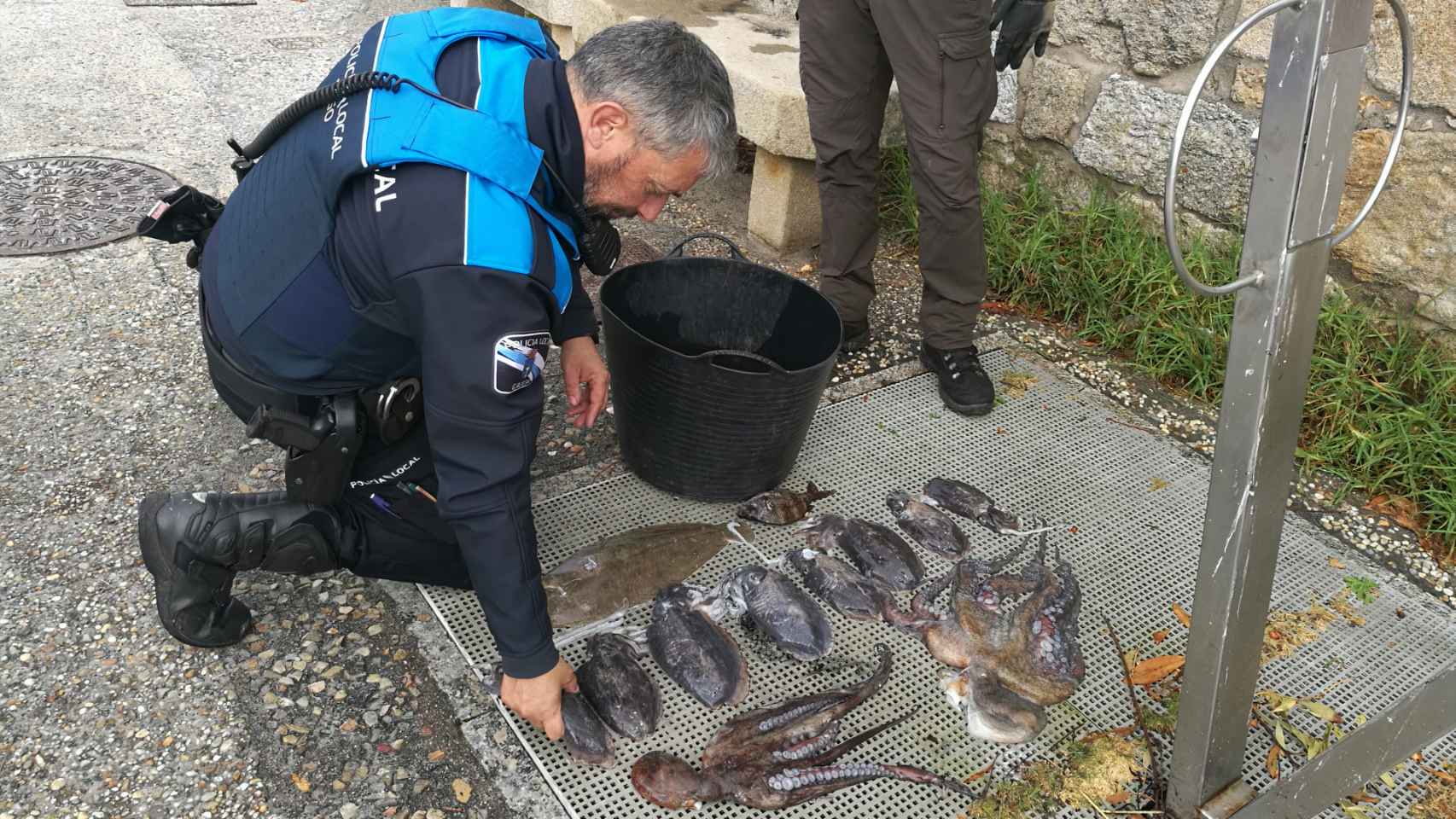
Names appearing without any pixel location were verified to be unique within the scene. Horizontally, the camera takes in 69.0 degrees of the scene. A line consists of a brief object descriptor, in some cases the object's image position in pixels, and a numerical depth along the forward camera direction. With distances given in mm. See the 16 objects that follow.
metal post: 1547
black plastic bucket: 2725
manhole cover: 4008
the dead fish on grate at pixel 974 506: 2973
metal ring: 1431
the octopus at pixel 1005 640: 2408
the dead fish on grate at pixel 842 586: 2652
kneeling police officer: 1839
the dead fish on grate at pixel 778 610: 2521
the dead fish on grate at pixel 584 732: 2195
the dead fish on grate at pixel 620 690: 2279
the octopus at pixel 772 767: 2160
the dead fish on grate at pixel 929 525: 2857
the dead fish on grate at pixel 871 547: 2748
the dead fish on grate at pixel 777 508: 2916
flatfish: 2578
